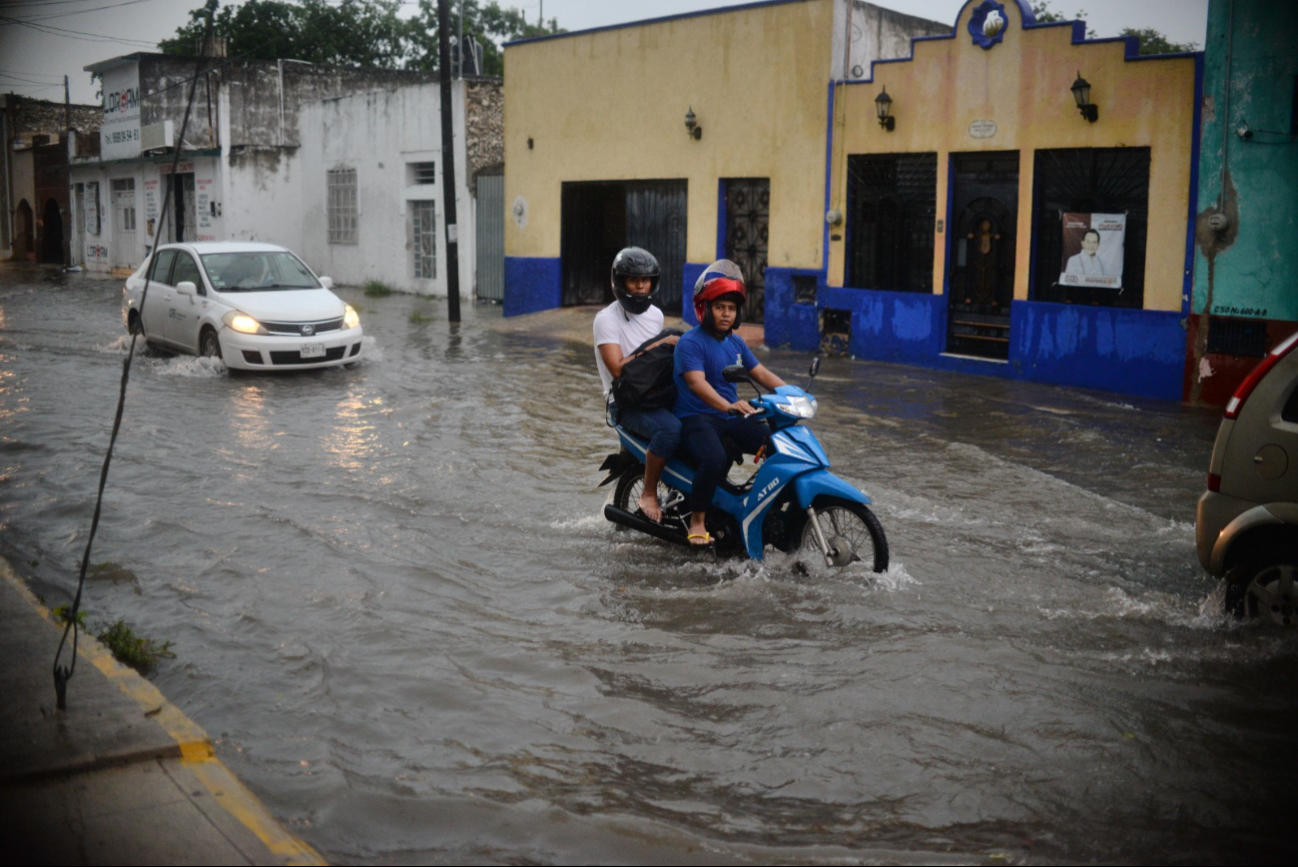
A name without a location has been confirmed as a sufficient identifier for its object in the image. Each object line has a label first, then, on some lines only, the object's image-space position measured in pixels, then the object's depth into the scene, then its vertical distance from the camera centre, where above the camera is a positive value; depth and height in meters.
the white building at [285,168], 28.44 +2.78
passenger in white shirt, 7.10 -0.35
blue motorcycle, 6.40 -1.30
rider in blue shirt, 6.64 -0.65
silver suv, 5.36 -1.02
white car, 14.18 -0.54
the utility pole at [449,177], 21.02 +1.64
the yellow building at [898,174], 14.27 +1.44
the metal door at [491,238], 25.98 +0.69
